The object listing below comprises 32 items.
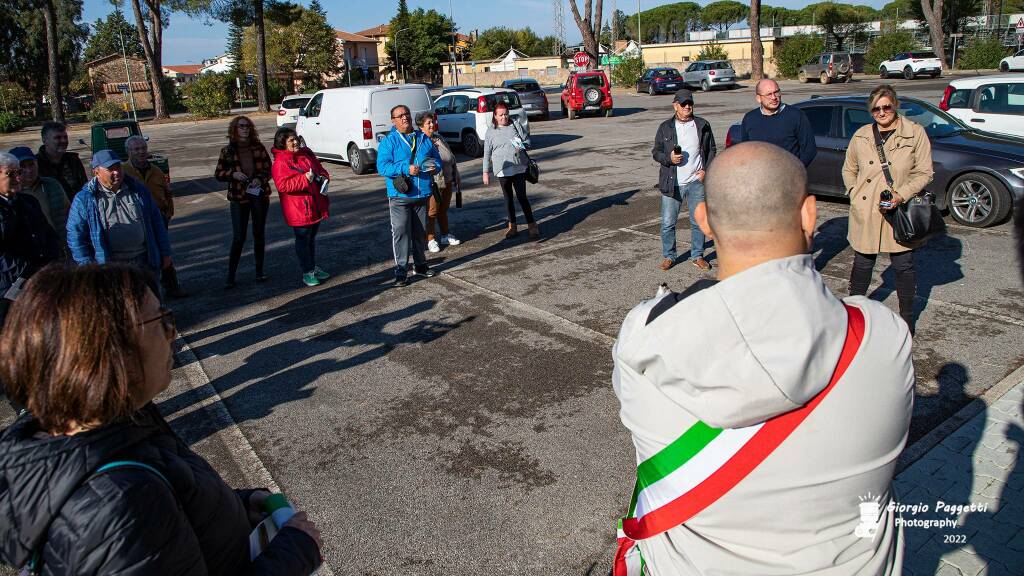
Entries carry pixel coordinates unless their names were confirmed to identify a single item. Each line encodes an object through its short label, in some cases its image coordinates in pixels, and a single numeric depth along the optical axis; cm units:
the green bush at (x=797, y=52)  4657
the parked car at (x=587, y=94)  2623
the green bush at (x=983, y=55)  4009
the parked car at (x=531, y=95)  2575
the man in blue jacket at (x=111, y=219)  523
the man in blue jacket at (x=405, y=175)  746
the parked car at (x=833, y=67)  4081
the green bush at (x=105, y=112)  3984
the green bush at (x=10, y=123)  3975
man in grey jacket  135
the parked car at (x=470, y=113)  1773
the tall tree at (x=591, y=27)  4178
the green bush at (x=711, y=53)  5306
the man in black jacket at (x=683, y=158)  720
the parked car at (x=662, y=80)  3962
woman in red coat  740
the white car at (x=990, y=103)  1087
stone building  6159
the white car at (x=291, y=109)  2327
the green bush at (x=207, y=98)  4147
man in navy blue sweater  666
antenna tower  8344
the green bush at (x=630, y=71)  4772
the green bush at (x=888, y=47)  4562
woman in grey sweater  892
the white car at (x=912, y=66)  3900
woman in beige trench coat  519
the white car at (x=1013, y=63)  3278
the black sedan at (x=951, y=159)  826
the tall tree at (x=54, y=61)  3381
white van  1544
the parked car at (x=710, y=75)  4172
